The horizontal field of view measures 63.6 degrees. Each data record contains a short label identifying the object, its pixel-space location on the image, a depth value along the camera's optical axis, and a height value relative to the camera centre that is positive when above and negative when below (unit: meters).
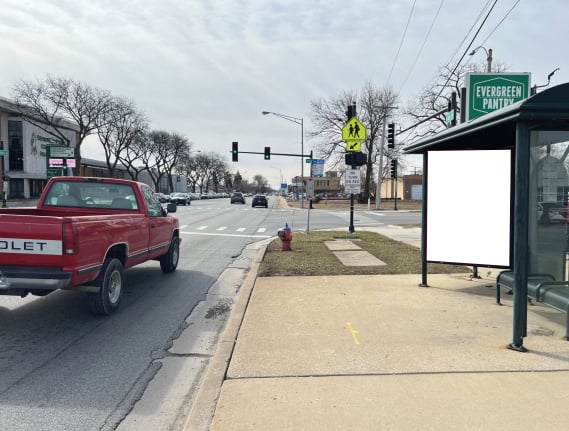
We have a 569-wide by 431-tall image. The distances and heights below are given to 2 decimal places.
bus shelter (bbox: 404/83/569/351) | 4.39 -0.16
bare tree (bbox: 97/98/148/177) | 56.69 +8.36
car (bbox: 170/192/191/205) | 59.50 -1.14
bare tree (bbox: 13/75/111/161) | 50.25 +9.67
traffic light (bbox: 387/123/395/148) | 27.65 +3.40
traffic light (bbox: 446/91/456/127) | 14.87 +2.52
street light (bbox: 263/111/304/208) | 43.72 +5.55
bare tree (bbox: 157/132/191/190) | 85.38 +8.03
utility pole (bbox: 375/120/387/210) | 45.25 +2.55
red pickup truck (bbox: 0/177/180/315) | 5.17 -0.62
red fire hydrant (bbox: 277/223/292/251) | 11.94 -1.20
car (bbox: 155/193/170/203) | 60.91 -1.17
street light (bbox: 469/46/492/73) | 20.34 +5.97
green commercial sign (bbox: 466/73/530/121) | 7.59 +1.69
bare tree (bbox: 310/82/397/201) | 53.31 +8.47
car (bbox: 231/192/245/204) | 64.31 -1.18
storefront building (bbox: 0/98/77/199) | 58.88 +5.13
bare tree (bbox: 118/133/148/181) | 72.27 +7.07
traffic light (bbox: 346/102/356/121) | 16.69 +2.93
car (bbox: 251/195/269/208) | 51.22 -1.17
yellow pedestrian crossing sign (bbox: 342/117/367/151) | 15.55 +2.04
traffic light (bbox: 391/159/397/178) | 41.48 +1.84
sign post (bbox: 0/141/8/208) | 38.03 +3.07
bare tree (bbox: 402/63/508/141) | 43.82 +8.22
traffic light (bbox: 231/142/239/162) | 43.06 +3.66
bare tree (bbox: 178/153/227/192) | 129.00 +6.88
